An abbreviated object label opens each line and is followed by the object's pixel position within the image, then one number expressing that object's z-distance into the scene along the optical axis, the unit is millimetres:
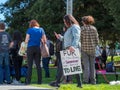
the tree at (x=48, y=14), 40562
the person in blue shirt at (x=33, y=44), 15461
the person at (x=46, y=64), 22431
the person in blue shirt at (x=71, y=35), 12971
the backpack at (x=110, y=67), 22062
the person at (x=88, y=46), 15133
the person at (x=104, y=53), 37497
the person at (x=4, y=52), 16250
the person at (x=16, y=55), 16875
